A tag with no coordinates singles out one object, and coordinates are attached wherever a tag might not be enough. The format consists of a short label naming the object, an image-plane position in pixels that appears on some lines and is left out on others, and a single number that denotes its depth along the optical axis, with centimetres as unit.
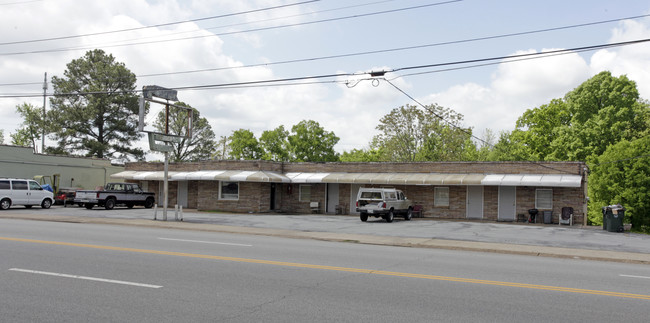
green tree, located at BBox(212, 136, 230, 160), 7169
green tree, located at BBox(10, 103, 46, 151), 7069
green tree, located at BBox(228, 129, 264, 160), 6956
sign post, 2302
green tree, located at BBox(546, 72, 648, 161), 4181
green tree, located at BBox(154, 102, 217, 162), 6517
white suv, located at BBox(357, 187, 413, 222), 2578
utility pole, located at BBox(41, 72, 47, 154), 5588
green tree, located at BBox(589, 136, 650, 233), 3591
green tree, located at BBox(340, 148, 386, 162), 8338
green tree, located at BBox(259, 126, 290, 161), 7000
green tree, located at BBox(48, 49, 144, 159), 5747
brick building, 2792
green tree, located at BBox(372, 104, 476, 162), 5088
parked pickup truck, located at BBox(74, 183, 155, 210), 3212
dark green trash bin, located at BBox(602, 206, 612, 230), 2349
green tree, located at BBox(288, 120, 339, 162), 6775
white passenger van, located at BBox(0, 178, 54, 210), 2995
